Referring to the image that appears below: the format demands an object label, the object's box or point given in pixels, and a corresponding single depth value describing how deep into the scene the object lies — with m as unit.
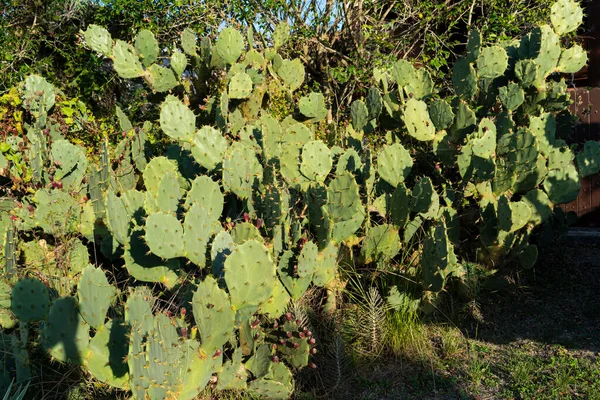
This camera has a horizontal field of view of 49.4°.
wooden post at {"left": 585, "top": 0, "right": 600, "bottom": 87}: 7.76
